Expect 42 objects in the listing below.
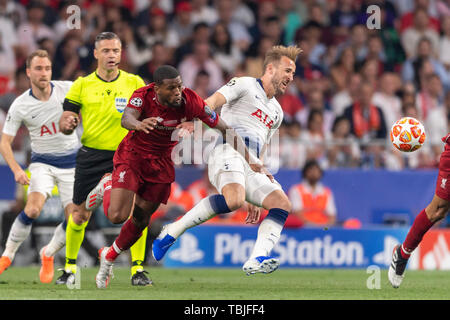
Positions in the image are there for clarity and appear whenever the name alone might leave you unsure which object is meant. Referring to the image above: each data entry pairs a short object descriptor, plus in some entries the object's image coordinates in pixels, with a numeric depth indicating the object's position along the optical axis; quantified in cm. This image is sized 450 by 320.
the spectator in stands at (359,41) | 1741
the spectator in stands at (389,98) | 1620
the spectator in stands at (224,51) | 1650
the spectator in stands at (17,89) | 1420
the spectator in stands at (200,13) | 1716
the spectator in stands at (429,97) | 1650
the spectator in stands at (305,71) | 1642
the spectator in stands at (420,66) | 1750
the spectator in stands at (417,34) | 1806
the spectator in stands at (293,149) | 1448
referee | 943
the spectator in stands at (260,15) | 1736
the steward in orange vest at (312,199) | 1380
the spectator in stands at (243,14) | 1756
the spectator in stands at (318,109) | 1584
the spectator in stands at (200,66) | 1593
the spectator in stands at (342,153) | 1464
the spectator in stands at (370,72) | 1653
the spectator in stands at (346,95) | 1630
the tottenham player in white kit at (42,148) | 1012
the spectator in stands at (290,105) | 1590
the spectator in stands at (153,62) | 1538
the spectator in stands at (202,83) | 1532
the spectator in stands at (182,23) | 1681
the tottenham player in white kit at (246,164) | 878
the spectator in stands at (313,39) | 1711
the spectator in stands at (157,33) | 1619
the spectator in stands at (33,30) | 1545
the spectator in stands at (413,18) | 1842
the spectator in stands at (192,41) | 1612
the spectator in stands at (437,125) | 1606
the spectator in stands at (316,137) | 1463
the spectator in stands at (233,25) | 1709
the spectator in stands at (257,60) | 1612
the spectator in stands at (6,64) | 1504
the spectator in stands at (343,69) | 1666
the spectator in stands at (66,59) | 1482
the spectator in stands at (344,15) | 1797
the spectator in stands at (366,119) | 1537
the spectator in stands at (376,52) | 1733
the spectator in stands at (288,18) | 1756
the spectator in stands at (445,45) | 1816
